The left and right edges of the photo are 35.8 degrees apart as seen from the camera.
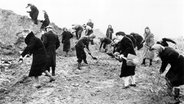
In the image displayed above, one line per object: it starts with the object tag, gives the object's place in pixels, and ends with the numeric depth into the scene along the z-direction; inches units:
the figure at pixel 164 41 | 281.7
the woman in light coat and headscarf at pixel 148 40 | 483.3
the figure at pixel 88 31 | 647.1
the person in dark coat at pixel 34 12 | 685.3
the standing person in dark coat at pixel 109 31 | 719.7
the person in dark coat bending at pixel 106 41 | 594.9
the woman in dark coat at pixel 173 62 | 267.6
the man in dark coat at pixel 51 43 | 363.3
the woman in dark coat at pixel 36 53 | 308.7
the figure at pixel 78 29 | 693.3
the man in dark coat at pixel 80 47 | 436.5
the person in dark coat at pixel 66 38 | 553.9
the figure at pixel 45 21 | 665.6
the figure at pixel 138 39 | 565.5
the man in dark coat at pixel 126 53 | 318.0
